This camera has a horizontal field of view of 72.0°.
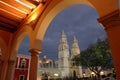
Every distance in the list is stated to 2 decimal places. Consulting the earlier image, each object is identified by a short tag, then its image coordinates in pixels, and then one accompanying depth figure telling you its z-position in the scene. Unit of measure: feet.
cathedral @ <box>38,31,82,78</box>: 90.53
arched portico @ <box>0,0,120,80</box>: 4.74
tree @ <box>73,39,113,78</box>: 34.22
